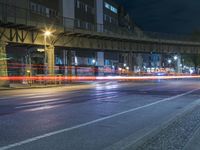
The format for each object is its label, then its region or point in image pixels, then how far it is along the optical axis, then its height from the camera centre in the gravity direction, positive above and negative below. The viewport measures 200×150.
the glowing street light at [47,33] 45.21 +4.17
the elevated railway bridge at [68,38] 41.64 +4.27
